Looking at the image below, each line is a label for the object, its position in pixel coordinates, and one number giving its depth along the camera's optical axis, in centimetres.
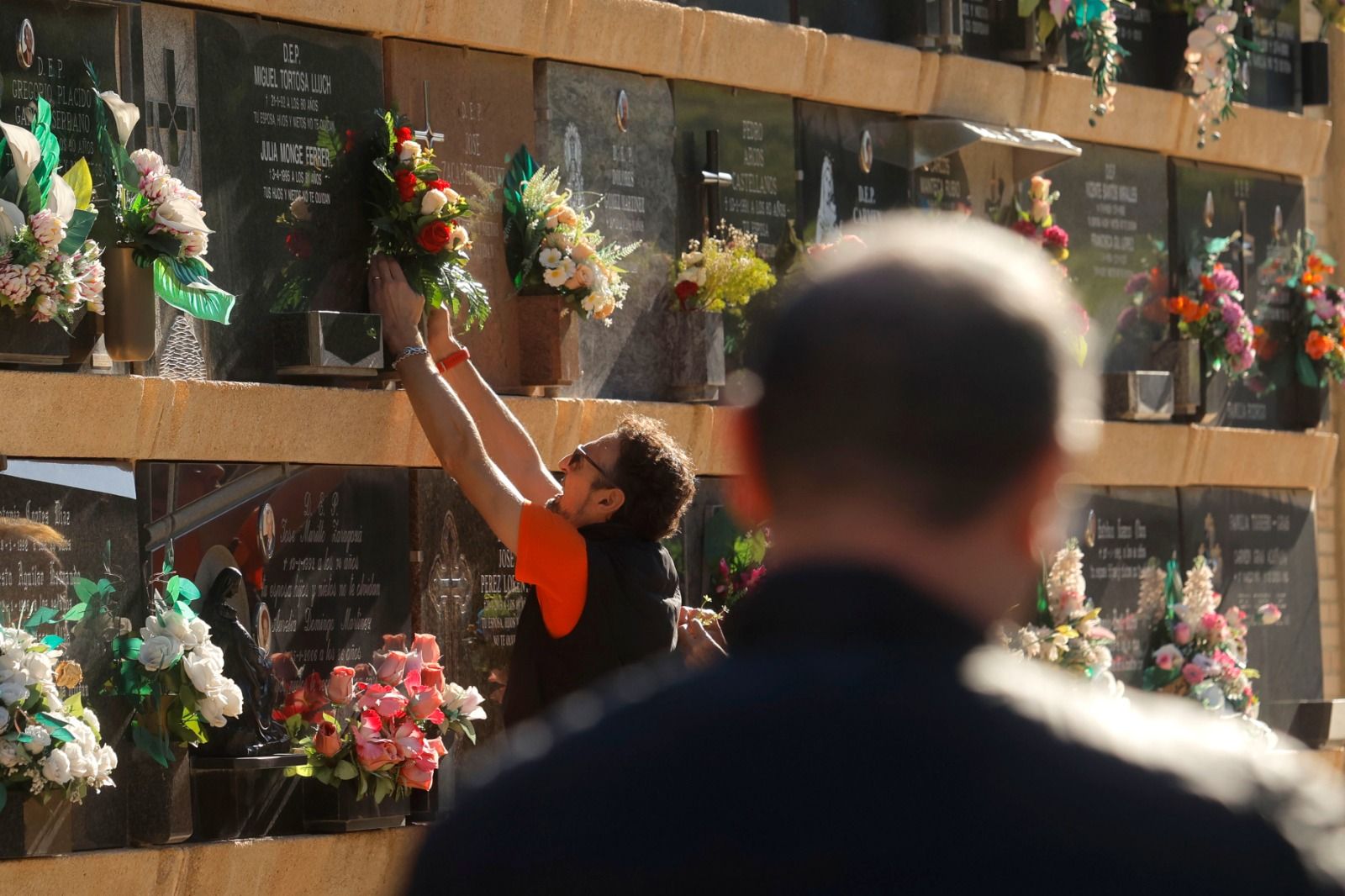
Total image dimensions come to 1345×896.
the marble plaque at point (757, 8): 1655
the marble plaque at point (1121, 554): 1945
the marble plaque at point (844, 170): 1700
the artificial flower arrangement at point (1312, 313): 2144
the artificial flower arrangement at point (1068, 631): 1755
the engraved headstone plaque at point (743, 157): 1599
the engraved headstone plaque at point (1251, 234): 2098
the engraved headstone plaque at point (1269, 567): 2073
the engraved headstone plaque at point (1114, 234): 1973
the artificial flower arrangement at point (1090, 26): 1864
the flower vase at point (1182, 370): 2012
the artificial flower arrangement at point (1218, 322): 2003
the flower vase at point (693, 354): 1568
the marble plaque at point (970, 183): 1805
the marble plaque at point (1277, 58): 2211
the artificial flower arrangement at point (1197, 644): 1911
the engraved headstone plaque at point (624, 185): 1509
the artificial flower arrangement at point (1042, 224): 1833
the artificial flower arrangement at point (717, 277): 1558
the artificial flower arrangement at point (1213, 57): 2027
